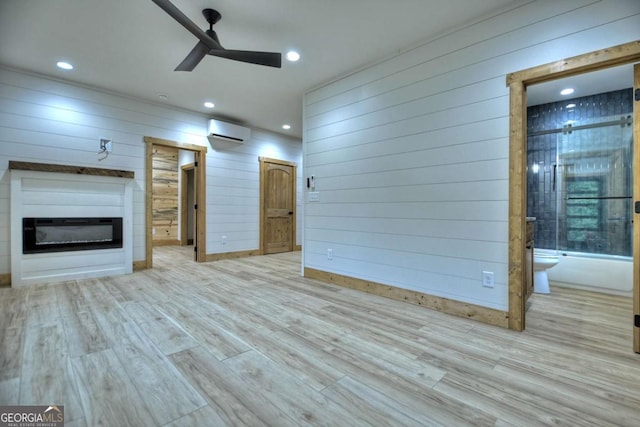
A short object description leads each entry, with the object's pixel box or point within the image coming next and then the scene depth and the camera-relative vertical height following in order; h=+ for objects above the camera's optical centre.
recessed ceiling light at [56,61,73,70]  3.46 +1.83
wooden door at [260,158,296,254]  6.18 +0.14
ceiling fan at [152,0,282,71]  2.52 +1.45
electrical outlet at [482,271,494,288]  2.48 -0.60
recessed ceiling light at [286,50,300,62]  3.21 +1.81
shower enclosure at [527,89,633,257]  3.70 +0.54
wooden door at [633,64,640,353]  1.95 -0.03
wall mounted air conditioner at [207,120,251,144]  5.21 +1.52
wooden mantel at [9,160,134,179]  3.54 +0.58
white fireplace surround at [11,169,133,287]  3.54 +0.01
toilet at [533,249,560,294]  3.37 -0.73
